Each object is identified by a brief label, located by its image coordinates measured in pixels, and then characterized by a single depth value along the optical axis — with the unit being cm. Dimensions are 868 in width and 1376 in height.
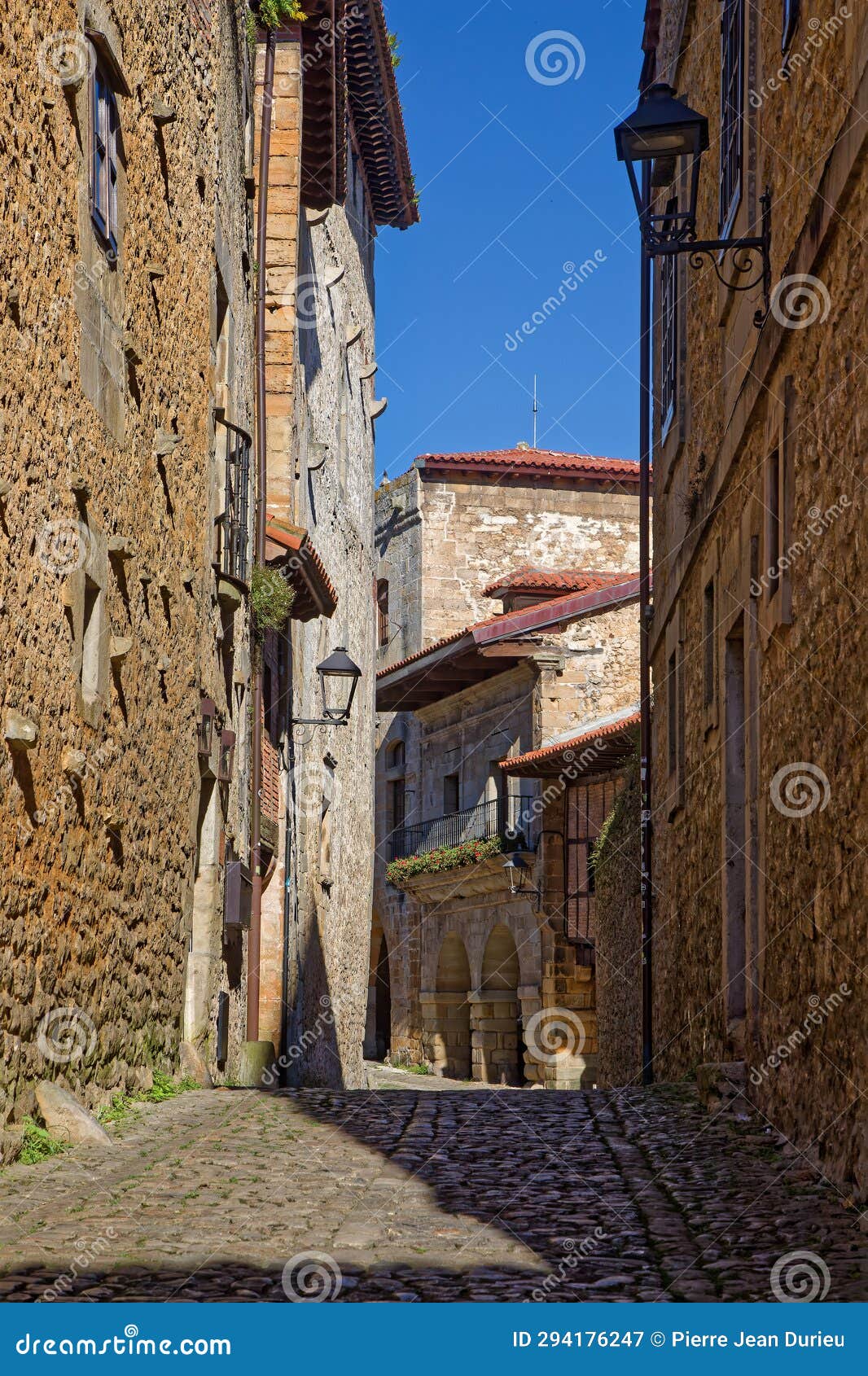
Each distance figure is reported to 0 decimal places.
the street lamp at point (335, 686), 1550
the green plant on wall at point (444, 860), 2753
